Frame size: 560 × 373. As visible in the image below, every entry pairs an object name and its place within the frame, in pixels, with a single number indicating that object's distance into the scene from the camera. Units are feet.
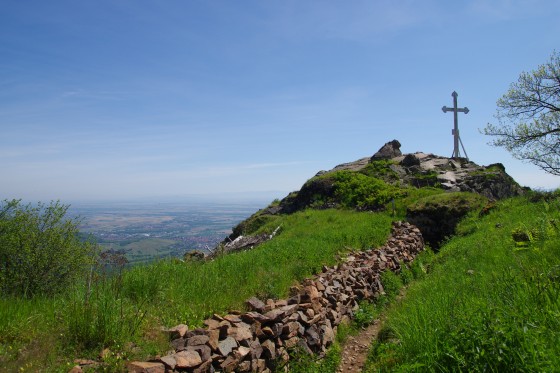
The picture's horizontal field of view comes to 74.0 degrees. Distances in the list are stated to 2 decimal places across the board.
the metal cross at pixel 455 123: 87.04
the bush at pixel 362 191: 67.08
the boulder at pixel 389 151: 95.96
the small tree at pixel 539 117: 55.57
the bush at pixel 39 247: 39.06
